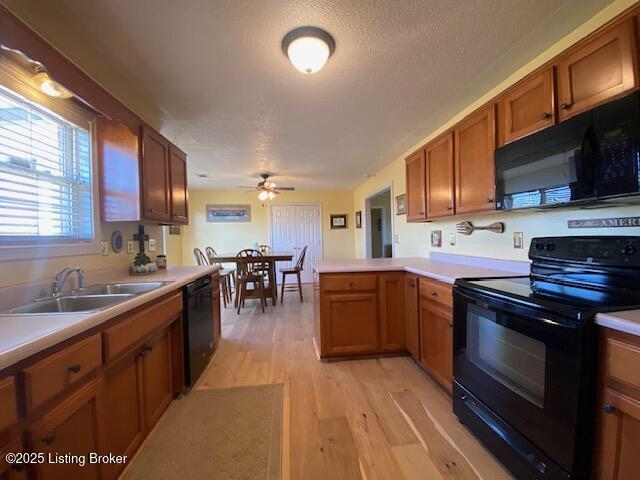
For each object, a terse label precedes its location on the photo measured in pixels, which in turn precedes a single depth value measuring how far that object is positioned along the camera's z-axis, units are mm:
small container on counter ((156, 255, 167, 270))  2596
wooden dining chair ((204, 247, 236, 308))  4449
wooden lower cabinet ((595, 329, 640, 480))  858
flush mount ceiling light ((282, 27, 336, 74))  1460
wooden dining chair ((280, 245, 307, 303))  4820
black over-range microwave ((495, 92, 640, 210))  1040
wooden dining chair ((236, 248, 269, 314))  4184
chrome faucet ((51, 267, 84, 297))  1468
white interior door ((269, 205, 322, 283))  6398
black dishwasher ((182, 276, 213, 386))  2002
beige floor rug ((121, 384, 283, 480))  1337
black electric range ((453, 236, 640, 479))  998
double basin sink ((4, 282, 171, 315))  1366
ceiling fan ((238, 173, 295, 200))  4493
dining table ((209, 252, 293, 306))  4156
